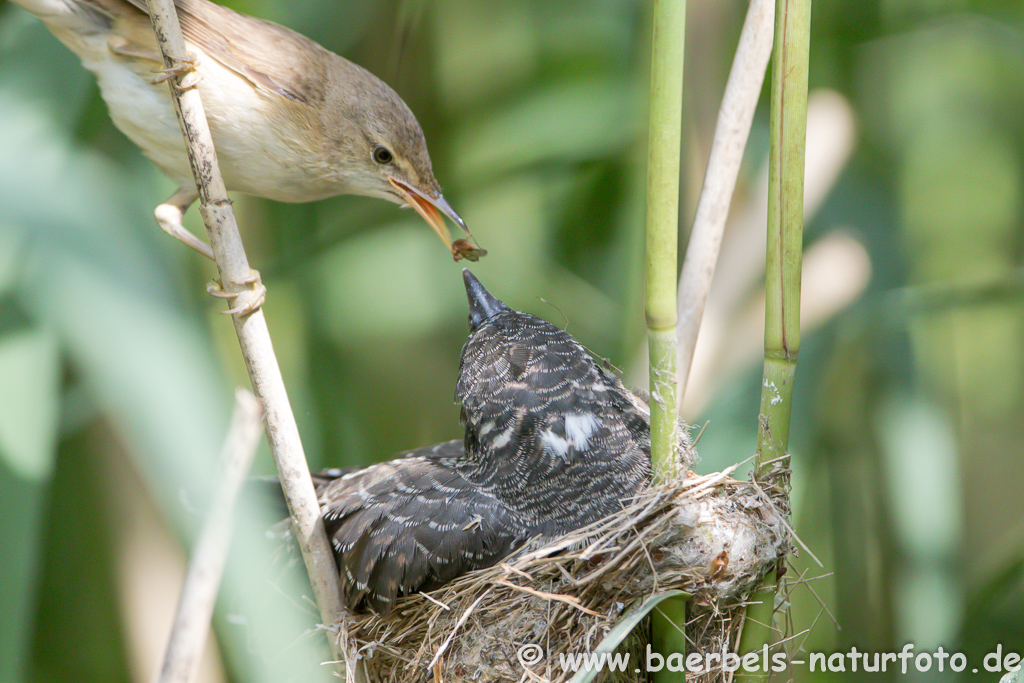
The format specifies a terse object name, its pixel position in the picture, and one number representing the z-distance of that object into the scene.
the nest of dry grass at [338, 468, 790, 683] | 2.60
